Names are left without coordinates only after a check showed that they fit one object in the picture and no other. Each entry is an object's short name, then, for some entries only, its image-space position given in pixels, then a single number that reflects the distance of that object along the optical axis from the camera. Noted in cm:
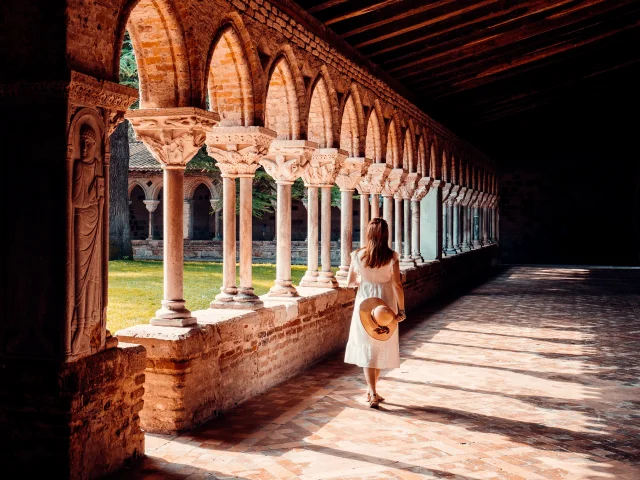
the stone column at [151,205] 2904
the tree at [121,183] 1914
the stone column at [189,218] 3030
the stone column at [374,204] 1101
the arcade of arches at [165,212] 390
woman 569
